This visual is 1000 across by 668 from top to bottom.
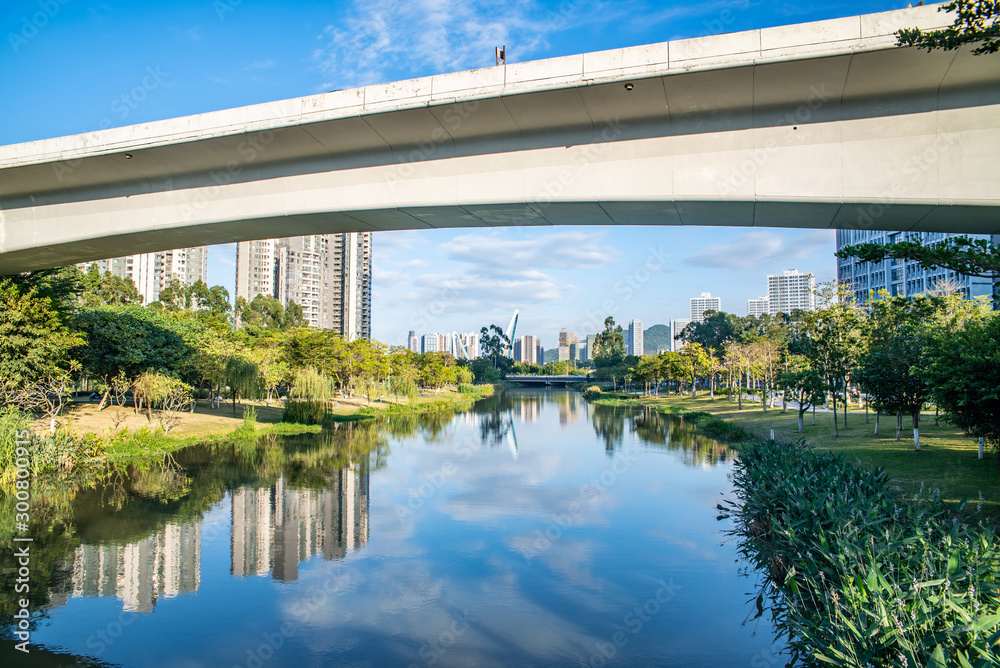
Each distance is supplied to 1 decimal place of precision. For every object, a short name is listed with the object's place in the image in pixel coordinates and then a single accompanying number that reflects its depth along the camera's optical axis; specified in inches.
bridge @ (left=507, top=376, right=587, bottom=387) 4296.3
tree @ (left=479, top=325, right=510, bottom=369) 4805.6
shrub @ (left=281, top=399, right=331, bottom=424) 1168.8
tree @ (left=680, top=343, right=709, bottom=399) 2176.2
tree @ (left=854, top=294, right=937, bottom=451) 623.8
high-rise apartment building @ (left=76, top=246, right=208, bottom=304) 4328.2
